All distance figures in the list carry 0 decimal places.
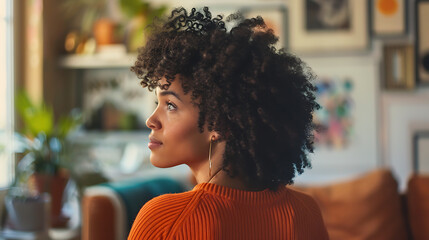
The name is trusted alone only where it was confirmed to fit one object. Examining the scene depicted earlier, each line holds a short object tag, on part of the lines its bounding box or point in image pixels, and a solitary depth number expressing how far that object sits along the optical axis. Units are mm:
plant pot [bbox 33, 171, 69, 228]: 3148
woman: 820
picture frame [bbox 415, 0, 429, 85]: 3312
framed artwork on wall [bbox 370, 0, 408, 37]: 3336
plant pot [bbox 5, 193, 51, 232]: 2844
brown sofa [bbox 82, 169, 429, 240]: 2461
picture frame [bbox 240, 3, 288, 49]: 3500
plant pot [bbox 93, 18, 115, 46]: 3672
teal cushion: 2387
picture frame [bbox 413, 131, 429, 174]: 3295
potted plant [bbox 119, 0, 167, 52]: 3529
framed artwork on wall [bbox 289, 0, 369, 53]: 3400
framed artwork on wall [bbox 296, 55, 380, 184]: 3393
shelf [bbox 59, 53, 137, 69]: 3623
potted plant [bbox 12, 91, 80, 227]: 3162
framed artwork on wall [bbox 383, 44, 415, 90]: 3314
